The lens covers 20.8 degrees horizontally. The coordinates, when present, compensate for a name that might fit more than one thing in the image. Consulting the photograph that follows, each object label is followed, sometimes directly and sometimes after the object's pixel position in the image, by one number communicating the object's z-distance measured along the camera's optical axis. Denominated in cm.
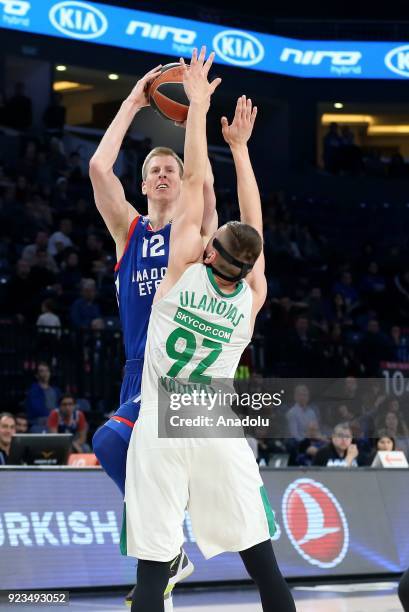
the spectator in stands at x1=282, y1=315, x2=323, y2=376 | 1684
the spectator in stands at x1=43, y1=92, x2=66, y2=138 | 2227
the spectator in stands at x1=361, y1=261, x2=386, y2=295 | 2223
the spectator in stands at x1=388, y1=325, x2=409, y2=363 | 1805
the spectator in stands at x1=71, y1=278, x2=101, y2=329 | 1577
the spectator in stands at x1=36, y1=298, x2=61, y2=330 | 1479
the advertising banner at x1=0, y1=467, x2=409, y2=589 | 845
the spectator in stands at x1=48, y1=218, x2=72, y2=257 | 1736
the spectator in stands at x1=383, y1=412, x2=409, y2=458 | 1334
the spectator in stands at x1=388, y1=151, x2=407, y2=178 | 2758
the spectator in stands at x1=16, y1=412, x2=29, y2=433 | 1219
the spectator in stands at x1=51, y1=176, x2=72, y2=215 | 1961
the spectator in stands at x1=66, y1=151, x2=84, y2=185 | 2075
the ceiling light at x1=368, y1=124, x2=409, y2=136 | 3127
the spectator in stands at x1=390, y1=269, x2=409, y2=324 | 2184
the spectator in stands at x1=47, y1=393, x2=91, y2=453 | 1280
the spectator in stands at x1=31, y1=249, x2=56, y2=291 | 1576
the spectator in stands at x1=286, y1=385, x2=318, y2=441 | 1359
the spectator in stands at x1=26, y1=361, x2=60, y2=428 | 1374
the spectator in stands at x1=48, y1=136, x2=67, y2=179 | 2067
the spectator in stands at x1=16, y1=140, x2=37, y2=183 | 2000
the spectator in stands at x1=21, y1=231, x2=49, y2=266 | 1667
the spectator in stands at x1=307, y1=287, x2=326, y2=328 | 1945
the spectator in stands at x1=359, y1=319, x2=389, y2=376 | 1772
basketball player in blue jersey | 550
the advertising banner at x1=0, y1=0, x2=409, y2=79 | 2155
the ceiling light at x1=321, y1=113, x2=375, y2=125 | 3005
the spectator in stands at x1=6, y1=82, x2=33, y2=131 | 2158
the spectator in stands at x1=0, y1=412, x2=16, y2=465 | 1049
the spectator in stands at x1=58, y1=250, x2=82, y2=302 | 1677
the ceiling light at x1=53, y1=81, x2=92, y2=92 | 2689
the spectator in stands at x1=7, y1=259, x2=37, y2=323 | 1544
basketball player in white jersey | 455
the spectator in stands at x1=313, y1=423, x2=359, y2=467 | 1177
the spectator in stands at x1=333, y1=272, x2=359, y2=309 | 2145
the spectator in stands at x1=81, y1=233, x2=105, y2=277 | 1780
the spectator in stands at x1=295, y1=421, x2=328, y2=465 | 1288
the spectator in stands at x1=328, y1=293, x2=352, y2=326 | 2038
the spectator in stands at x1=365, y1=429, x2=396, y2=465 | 1218
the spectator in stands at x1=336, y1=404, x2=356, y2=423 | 1456
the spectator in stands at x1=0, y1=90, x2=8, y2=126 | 2177
